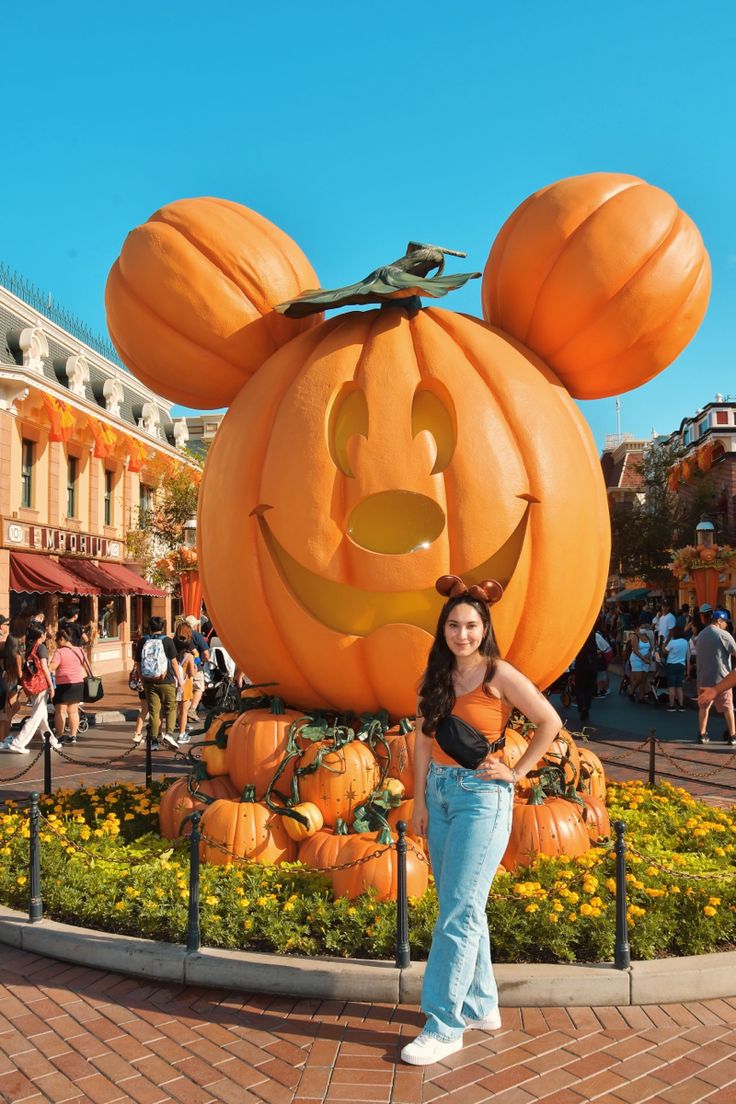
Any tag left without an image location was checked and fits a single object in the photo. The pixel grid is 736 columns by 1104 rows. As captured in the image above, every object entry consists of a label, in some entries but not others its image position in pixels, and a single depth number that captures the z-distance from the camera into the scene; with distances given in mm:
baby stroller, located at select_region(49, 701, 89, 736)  11486
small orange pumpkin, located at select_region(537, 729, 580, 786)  5008
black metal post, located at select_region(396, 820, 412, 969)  3619
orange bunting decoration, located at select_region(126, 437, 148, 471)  25481
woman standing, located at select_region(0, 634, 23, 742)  9531
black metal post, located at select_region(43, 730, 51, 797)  6644
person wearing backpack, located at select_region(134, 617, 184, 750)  9617
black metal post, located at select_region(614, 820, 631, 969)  3600
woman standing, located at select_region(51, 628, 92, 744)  10383
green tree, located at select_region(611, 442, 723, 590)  31547
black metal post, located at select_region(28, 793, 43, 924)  4305
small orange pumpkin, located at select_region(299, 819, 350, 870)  4344
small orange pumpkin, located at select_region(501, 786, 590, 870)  4414
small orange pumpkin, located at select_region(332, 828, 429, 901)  4137
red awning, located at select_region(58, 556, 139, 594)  23500
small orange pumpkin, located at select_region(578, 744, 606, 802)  5254
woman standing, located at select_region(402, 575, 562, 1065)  3090
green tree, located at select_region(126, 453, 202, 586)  23781
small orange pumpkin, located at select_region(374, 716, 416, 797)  4668
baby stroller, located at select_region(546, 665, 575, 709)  14219
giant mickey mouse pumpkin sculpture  4621
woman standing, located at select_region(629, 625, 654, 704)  14109
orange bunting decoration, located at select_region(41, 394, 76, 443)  20891
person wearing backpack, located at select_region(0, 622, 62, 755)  9719
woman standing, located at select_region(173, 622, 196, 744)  10734
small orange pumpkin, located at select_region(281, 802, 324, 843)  4524
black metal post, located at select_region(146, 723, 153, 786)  7009
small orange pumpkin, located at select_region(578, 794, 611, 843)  4934
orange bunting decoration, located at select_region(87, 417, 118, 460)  23531
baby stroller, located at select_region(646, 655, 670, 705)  14352
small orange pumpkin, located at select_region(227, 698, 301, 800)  4762
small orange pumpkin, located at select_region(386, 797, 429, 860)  4527
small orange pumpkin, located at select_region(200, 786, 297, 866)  4520
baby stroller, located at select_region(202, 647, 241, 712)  13076
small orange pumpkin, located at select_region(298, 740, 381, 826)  4566
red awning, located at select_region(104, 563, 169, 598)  25203
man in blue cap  10211
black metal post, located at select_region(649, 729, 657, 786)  6941
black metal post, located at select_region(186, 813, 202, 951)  3822
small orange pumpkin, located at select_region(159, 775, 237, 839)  4941
